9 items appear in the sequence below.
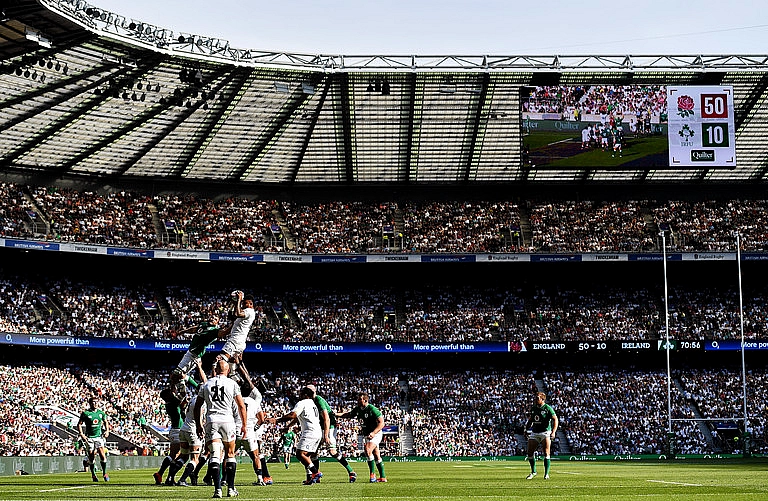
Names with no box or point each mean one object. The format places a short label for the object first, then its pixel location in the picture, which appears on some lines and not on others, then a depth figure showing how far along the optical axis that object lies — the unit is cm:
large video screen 5638
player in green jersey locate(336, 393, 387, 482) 2395
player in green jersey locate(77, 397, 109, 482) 2764
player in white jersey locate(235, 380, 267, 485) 2084
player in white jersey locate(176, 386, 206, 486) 2114
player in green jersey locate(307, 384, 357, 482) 2268
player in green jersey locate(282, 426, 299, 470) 4122
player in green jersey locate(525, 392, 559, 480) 2519
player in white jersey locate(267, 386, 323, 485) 2322
